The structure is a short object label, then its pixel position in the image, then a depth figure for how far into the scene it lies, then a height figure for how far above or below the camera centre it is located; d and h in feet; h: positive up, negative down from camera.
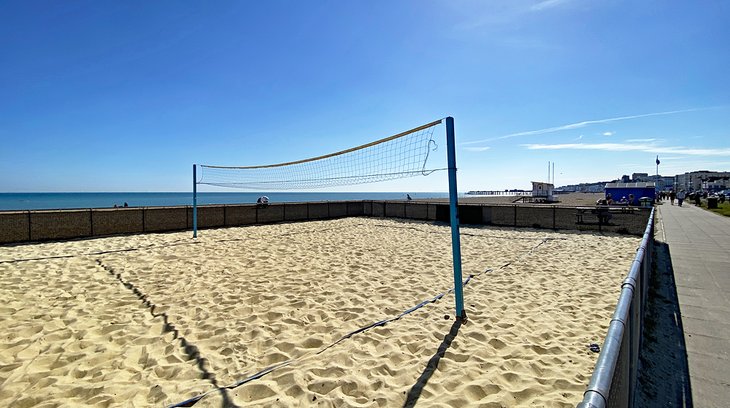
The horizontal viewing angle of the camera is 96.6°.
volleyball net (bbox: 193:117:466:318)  11.20 -0.05
